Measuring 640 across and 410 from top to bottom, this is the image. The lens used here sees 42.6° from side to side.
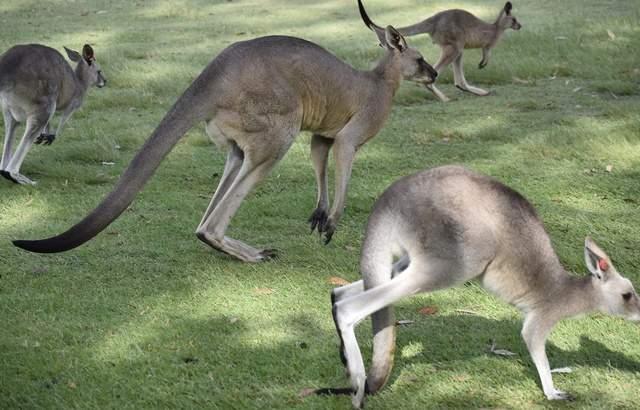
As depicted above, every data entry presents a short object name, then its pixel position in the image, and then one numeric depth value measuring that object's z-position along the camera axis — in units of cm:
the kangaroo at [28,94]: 649
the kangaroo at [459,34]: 935
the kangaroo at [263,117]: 463
